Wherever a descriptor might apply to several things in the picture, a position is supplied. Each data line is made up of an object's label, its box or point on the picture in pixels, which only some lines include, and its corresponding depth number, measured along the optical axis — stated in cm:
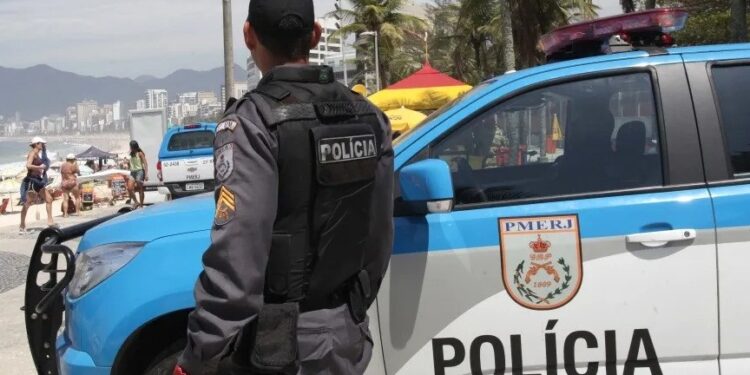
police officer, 160
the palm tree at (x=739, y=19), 1221
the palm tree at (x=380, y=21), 3831
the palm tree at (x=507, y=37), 1495
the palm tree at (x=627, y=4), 2442
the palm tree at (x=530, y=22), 2014
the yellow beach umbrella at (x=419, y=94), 1539
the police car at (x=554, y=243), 253
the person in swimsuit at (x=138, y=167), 1755
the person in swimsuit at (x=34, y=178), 1239
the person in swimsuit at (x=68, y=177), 1644
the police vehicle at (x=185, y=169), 1647
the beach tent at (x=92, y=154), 4988
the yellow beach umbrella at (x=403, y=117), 1231
